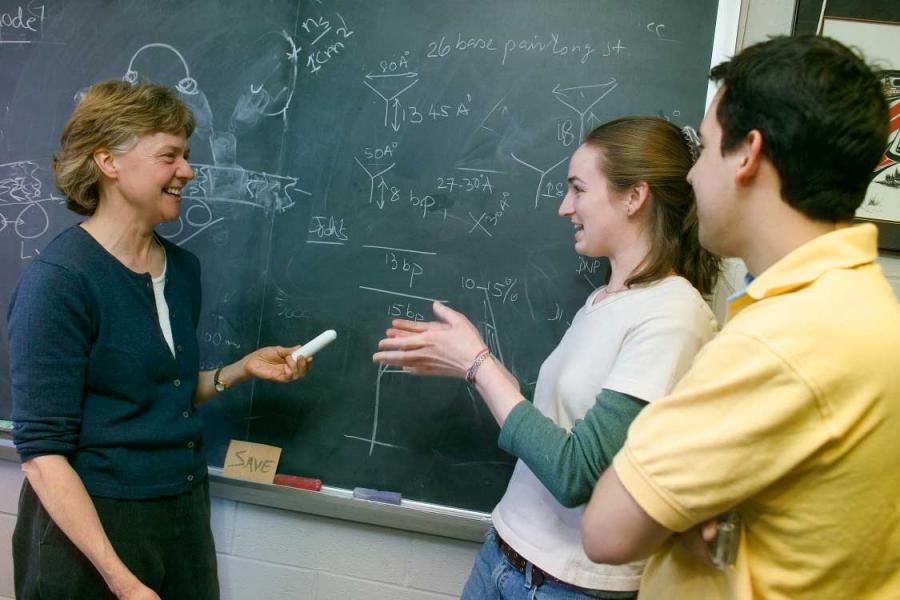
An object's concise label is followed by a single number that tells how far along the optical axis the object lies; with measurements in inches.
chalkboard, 69.3
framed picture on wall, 65.7
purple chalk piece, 72.5
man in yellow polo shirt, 30.6
